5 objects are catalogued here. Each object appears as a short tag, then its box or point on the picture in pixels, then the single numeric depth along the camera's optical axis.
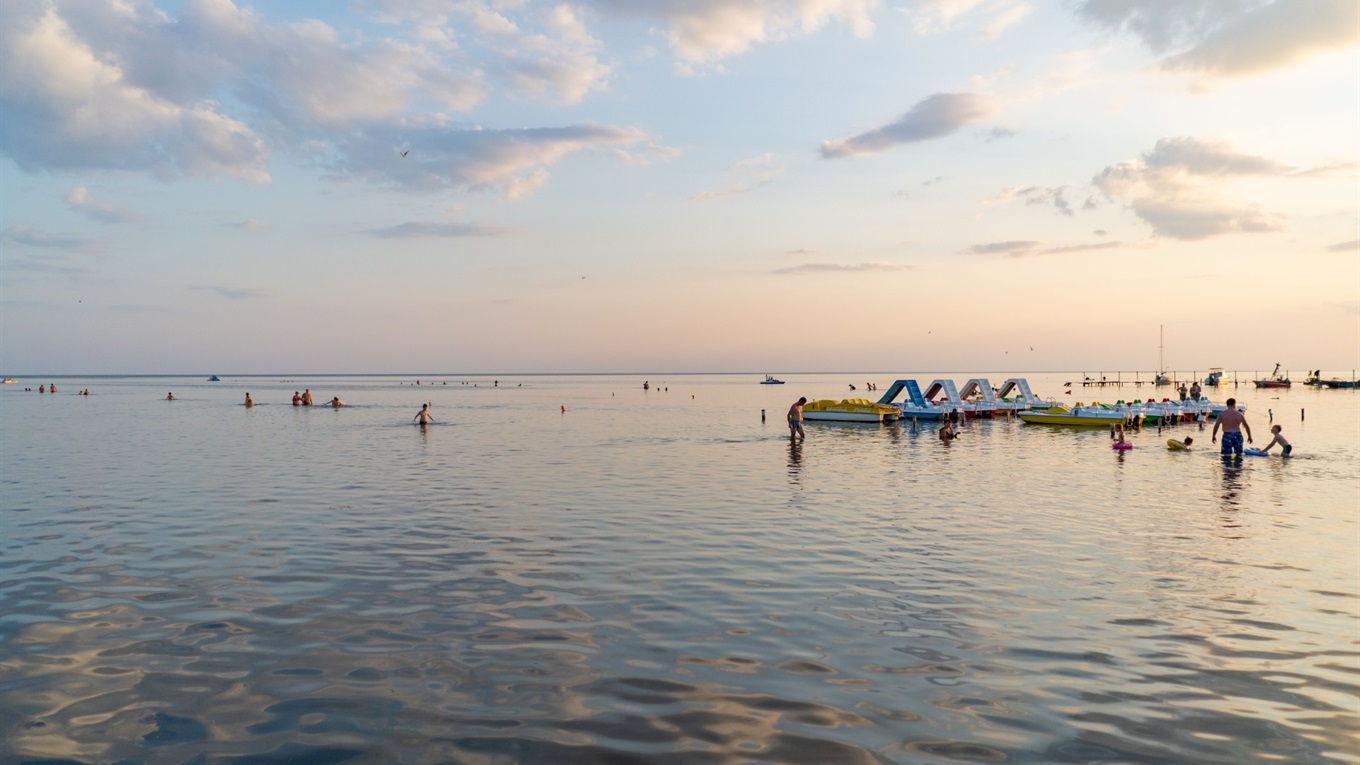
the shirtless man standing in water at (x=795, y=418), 43.00
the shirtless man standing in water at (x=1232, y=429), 32.97
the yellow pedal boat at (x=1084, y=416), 55.31
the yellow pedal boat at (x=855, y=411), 60.22
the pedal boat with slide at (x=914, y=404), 63.53
